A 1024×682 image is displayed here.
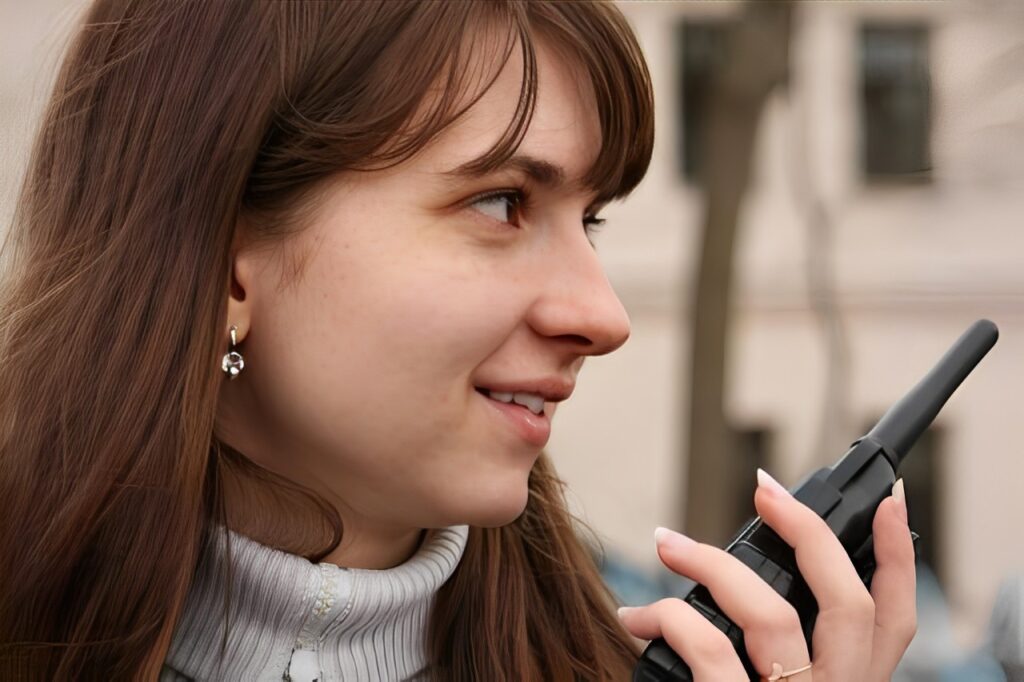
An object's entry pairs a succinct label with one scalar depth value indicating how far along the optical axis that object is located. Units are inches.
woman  31.9
